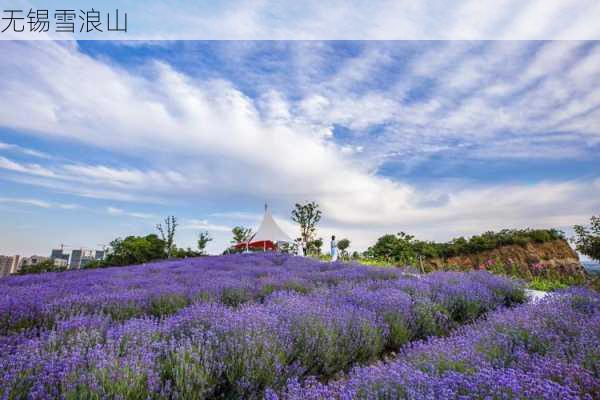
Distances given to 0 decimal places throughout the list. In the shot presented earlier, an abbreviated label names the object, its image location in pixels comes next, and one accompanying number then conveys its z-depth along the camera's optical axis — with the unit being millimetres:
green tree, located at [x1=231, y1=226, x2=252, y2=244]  26875
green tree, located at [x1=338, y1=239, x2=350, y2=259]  19519
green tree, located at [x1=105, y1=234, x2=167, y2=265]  17923
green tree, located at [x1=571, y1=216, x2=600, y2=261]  9055
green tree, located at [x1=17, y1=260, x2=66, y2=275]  15789
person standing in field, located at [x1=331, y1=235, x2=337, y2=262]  12965
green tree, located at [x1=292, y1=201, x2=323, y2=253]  23250
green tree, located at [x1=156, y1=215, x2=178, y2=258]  20344
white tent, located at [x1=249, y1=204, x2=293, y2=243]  17922
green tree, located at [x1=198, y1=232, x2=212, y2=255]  23325
